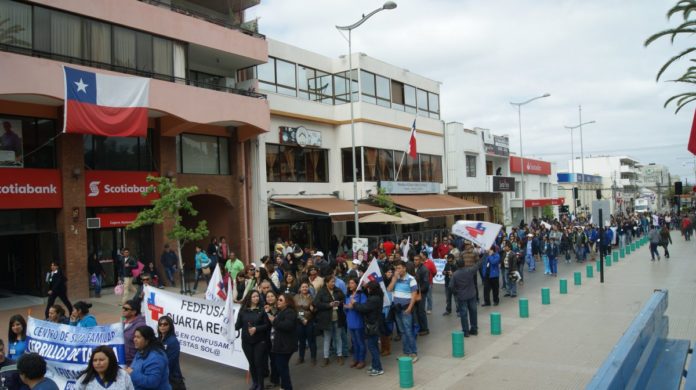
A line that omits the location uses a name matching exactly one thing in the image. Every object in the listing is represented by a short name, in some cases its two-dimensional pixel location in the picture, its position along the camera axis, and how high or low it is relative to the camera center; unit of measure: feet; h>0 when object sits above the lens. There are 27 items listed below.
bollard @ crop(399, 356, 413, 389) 27.04 -8.45
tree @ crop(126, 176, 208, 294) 51.96 +0.40
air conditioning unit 59.09 -0.99
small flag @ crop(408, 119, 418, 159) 100.73 +10.97
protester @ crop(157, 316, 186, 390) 22.18 -5.28
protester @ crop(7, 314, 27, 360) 25.05 -5.58
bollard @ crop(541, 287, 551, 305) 48.51 -8.70
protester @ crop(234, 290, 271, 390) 26.43 -6.08
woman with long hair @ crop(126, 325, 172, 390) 18.67 -5.32
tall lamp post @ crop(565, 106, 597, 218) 185.02 +10.03
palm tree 51.18 +16.11
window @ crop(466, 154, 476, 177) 134.62 +9.17
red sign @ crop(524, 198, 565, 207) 169.99 -0.99
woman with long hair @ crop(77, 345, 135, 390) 16.49 -4.91
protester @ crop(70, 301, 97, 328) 26.32 -5.08
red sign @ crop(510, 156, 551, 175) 165.20 +10.91
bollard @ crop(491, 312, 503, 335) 37.76 -8.69
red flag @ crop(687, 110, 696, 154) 20.27 +2.07
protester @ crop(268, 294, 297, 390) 26.09 -6.16
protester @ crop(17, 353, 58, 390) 16.05 -4.67
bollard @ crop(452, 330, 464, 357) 32.40 -8.51
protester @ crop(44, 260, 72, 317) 43.83 -5.59
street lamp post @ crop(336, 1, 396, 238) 69.82 +24.62
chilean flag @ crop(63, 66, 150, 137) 51.29 +10.87
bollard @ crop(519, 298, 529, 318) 42.91 -8.66
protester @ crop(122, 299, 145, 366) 23.93 -4.97
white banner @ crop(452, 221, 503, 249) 49.78 -2.94
